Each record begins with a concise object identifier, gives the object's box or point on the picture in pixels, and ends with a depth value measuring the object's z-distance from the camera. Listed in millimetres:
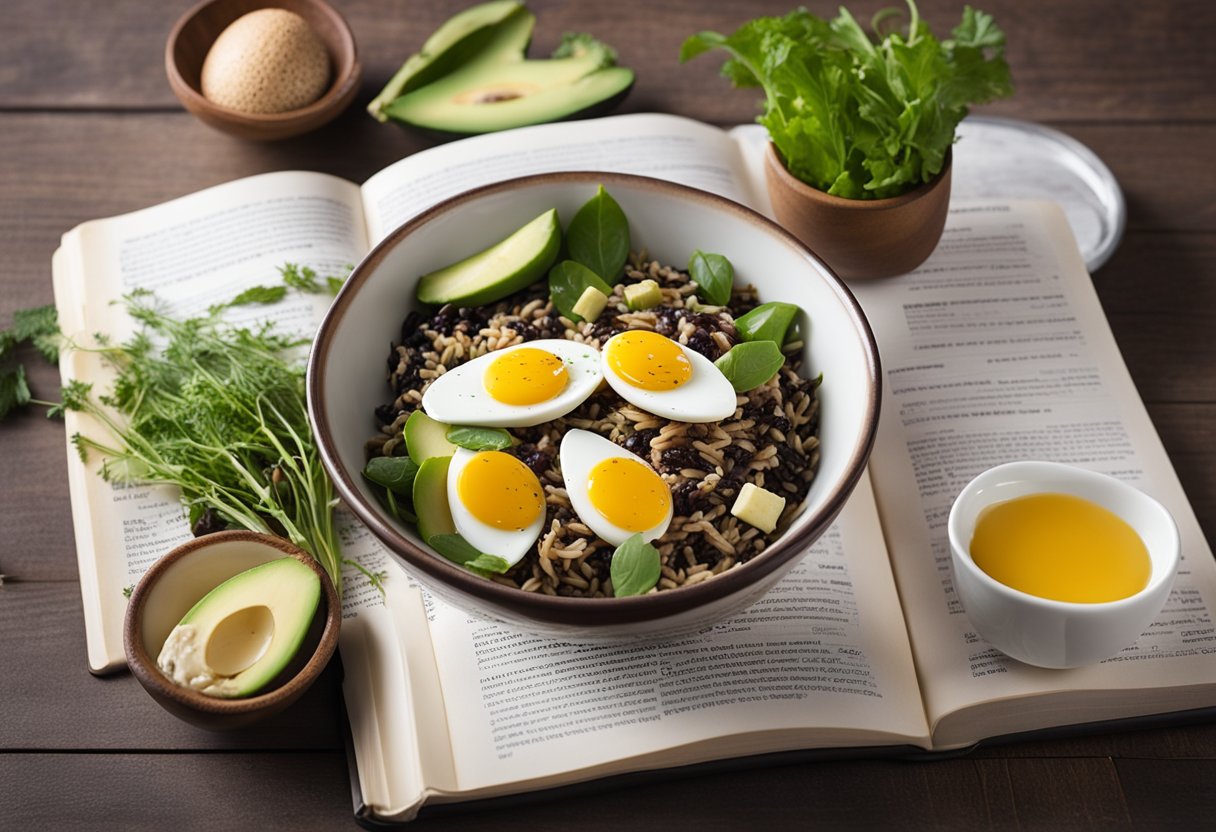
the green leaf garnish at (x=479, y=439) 812
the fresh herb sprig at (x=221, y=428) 852
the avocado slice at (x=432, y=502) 805
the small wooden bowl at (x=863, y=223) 905
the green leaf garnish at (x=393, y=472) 811
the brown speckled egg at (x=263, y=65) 970
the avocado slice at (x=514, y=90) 989
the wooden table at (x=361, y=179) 801
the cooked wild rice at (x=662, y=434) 797
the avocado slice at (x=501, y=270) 865
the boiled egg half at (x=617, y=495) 794
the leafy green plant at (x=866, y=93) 891
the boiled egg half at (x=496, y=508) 795
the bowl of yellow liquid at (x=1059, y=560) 790
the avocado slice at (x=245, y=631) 789
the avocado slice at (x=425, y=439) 819
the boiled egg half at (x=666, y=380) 817
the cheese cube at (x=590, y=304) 853
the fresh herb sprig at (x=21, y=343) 903
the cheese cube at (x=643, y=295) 856
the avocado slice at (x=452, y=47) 1000
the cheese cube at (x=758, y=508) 799
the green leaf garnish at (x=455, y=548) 795
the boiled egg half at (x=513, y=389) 821
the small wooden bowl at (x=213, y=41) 967
